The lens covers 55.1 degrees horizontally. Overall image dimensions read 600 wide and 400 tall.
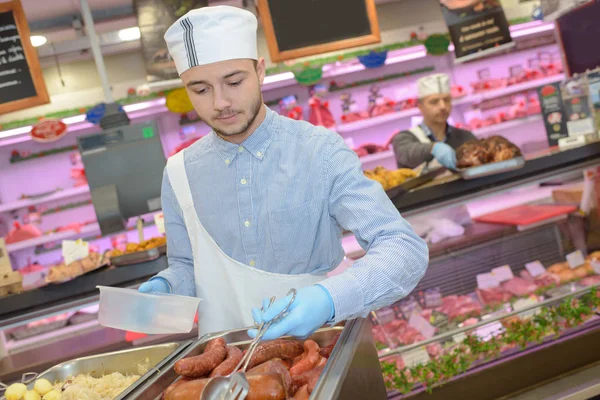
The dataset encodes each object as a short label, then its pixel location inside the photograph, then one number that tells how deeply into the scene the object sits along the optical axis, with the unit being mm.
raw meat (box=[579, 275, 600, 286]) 3232
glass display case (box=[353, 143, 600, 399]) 2814
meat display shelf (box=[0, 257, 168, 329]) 3223
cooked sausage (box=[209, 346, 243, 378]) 1459
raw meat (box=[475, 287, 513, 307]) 3252
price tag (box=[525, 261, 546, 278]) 3406
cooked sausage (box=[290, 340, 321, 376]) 1494
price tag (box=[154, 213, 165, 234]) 4047
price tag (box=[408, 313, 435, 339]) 3088
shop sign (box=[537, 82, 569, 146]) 3938
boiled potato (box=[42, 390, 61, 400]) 1832
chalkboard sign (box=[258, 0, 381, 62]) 5012
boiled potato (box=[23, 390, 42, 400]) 1823
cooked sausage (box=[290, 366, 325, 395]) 1405
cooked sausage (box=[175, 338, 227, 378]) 1495
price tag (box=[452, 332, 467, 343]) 2910
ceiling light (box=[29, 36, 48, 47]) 6812
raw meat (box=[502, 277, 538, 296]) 3313
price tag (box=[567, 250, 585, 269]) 3396
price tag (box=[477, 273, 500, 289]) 3373
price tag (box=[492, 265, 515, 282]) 3398
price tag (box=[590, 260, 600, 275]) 3342
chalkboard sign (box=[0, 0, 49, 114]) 4902
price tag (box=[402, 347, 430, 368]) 2830
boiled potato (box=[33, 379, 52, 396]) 1894
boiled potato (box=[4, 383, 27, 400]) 1831
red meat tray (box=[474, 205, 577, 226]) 3533
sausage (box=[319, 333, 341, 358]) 1546
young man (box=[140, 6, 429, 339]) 1872
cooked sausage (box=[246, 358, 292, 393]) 1367
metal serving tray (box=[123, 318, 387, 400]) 1255
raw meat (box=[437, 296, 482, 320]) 3199
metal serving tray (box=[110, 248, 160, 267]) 3373
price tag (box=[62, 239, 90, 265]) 3424
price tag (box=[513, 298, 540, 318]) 3010
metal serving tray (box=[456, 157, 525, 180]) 3211
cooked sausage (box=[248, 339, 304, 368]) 1534
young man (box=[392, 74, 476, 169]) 5312
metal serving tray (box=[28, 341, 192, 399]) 2062
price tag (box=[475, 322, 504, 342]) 2935
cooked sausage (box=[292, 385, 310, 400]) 1323
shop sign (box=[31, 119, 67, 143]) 6625
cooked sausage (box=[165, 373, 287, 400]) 1292
